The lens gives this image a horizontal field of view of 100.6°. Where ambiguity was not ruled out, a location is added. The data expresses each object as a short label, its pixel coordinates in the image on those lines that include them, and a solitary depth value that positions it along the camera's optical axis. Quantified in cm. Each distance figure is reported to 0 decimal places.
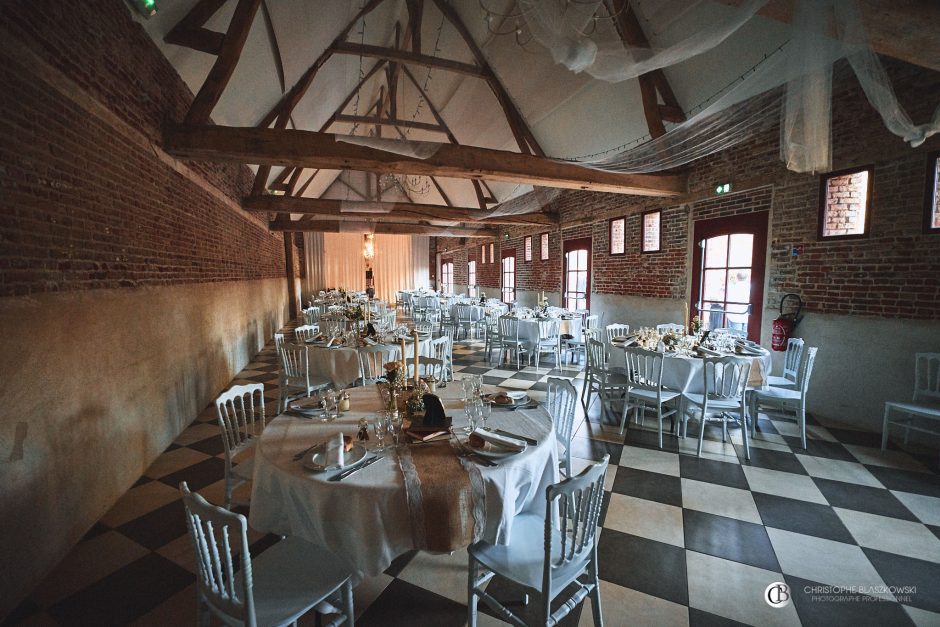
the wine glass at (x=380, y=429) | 176
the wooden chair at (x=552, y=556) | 138
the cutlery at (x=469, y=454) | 164
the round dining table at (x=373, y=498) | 145
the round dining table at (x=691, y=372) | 357
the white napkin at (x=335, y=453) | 157
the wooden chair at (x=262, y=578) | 119
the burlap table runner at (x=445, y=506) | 145
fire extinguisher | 442
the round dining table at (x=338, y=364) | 410
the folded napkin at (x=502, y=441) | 171
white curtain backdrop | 1580
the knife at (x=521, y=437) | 181
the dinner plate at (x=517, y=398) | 233
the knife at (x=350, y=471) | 151
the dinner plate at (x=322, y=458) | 156
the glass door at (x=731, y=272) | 492
